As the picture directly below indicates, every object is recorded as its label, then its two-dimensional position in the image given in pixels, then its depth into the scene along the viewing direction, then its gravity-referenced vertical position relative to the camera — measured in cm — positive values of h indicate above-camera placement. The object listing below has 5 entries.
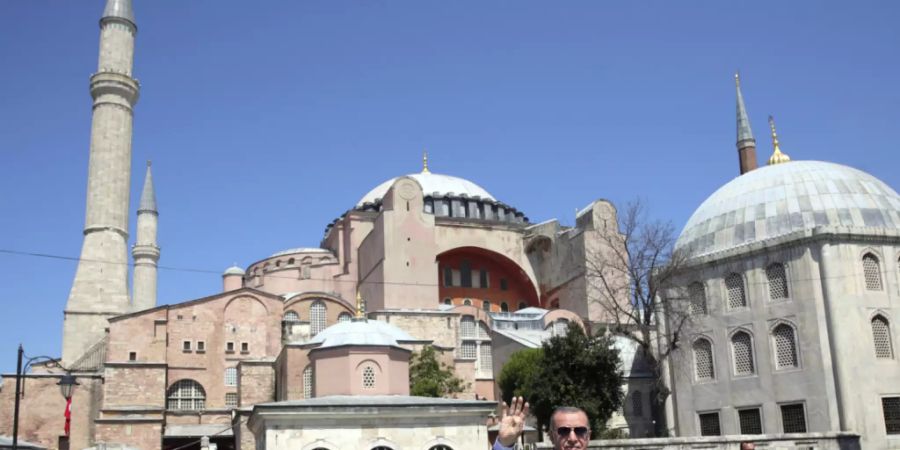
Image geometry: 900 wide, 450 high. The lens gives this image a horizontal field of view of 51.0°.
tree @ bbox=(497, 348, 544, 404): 3173 +205
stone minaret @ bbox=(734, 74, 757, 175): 4572 +1312
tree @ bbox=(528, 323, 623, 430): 2753 +147
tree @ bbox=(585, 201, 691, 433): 2945 +405
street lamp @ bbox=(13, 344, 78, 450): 1770 +130
